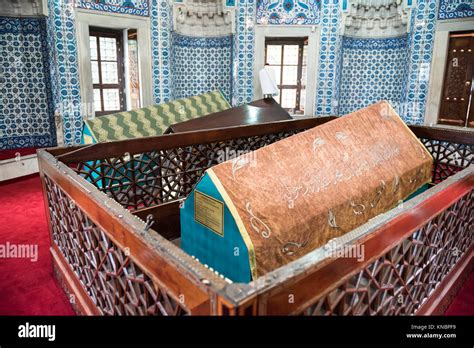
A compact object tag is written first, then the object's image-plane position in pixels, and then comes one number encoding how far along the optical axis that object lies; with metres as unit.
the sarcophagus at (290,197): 2.17
